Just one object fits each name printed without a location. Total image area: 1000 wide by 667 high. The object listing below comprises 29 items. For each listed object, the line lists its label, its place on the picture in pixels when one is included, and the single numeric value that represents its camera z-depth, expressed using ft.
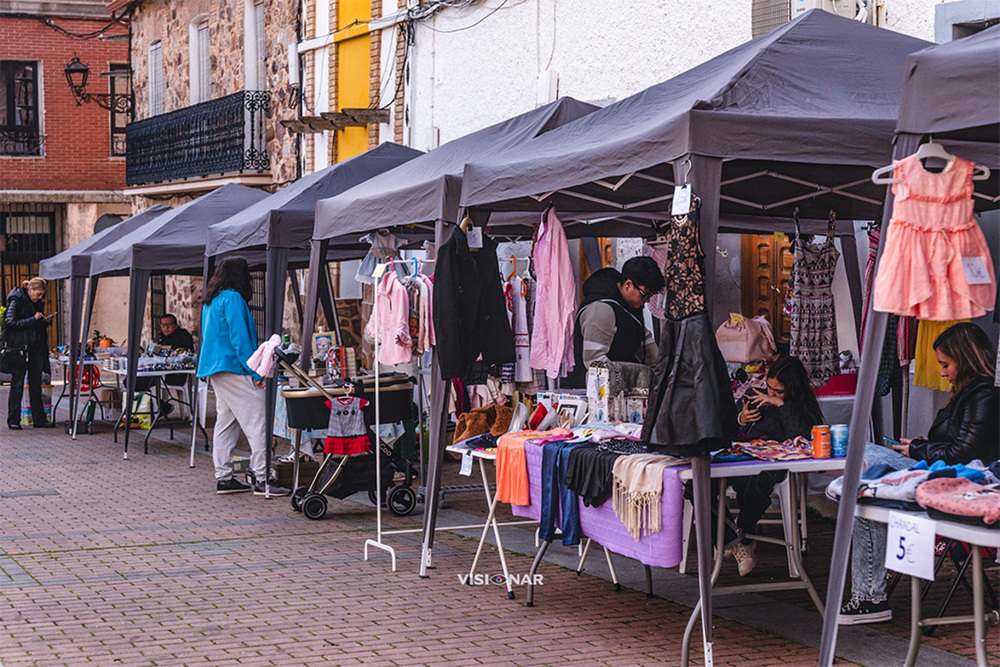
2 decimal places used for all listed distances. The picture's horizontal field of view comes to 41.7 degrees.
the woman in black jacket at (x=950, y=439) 20.39
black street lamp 93.71
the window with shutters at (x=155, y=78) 83.76
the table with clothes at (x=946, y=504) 16.11
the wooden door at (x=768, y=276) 34.60
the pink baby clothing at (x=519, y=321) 29.73
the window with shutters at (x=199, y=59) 76.38
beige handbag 30.99
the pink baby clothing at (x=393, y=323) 27.02
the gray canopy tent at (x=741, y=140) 18.53
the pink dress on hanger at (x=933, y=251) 16.28
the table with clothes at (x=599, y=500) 19.36
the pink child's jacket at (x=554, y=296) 25.99
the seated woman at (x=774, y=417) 23.16
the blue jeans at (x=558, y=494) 21.79
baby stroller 30.25
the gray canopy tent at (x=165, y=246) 45.65
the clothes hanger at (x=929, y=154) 16.37
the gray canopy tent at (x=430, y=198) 25.39
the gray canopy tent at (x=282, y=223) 36.27
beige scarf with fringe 19.47
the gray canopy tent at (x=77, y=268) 53.57
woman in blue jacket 35.88
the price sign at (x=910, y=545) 16.44
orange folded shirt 23.02
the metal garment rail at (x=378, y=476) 27.12
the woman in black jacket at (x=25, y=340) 54.80
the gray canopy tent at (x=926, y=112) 15.51
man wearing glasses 27.02
